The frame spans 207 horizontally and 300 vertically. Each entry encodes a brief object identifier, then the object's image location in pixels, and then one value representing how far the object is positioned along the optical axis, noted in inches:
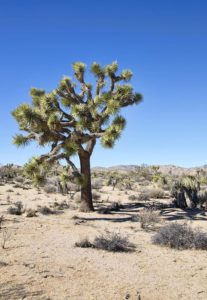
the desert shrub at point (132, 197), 779.3
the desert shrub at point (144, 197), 762.8
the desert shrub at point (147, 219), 405.1
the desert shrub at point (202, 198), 625.2
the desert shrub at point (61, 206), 579.7
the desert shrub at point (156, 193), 825.2
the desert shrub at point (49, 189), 878.5
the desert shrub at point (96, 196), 752.3
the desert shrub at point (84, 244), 296.7
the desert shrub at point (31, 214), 470.1
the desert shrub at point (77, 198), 664.2
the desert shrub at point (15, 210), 493.0
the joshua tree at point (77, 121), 505.4
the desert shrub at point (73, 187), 926.2
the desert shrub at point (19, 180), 1219.2
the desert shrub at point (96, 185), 1062.5
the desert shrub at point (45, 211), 517.0
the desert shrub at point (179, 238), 299.3
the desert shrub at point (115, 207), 588.8
